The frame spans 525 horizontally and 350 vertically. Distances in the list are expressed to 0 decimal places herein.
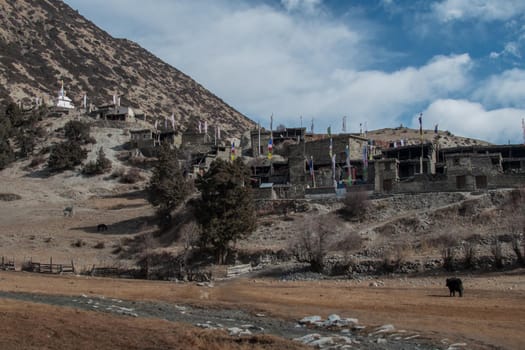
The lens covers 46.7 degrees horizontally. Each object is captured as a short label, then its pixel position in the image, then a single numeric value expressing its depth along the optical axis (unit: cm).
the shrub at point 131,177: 8156
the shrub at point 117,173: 8300
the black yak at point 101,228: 6303
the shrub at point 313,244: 4306
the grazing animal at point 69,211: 6880
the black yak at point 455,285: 3006
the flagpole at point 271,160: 7598
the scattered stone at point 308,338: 2110
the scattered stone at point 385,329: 2205
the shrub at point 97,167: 8381
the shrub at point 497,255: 3719
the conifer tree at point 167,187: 6266
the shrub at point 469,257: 3800
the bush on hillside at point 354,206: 5397
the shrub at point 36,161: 8759
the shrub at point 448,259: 3819
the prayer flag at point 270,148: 7909
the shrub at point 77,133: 9400
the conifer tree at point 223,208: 4906
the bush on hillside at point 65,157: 8519
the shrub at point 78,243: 5819
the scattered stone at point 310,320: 2475
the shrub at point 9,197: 7448
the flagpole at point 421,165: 6722
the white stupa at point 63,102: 11344
